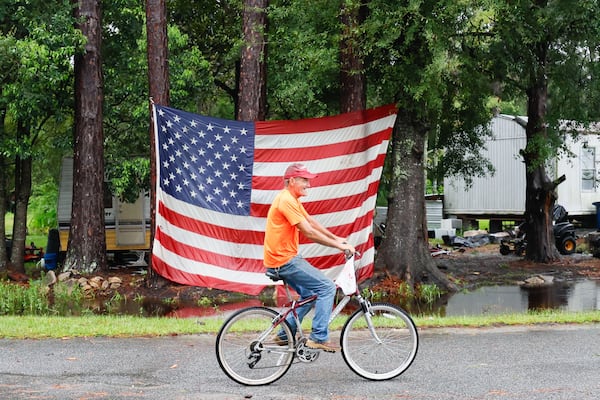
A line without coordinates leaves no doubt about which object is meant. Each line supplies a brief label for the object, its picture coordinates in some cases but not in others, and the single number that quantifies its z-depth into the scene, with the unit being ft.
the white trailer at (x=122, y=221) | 82.79
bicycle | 25.05
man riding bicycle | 25.25
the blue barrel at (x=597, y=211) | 111.96
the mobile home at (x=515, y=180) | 115.65
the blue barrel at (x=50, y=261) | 80.18
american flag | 53.88
